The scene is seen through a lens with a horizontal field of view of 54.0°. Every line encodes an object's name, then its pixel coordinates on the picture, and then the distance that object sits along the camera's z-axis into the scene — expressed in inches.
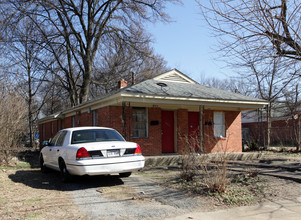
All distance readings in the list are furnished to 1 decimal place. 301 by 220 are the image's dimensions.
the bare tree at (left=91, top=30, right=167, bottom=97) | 994.6
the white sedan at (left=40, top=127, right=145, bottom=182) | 280.8
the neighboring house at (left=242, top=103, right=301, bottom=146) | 801.6
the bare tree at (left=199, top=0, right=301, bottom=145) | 274.4
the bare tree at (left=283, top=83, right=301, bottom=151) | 681.7
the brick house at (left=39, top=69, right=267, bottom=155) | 508.1
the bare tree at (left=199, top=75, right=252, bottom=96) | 1497.3
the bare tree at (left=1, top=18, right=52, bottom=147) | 846.5
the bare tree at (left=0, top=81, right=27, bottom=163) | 451.8
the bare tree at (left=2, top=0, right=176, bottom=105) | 917.2
